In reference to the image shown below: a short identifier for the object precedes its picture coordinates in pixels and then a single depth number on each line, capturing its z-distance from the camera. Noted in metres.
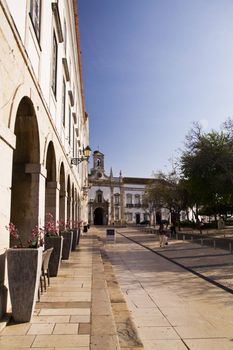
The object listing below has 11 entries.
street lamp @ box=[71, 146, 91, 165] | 19.44
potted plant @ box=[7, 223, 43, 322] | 5.16
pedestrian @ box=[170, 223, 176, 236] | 32.81
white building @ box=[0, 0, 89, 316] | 5.41
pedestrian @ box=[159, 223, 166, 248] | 21.28
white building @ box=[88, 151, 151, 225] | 77.00
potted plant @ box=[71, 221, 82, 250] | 16.72
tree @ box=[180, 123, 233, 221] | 26.39
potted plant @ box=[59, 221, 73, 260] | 12.67
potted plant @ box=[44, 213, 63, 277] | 9.43
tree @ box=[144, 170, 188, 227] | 42.38
